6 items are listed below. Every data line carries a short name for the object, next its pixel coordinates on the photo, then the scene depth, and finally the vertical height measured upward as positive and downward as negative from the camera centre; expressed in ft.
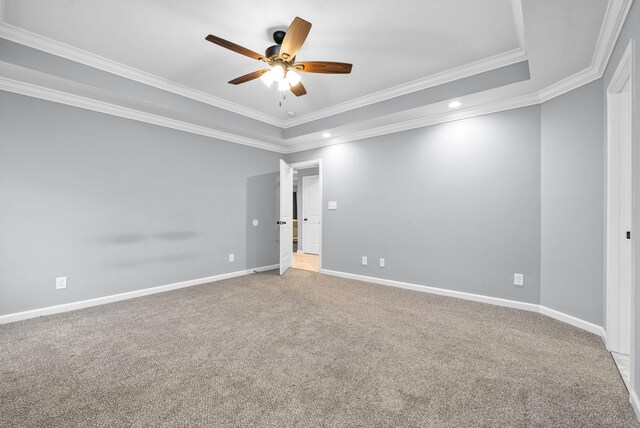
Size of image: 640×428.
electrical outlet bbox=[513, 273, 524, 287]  10.54 -2.47
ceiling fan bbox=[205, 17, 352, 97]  7.06 +4.37
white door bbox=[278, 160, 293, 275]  16.52 -0.09
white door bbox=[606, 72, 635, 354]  7.30 -0.19
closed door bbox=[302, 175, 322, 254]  23.88 +0.12
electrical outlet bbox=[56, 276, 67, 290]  10.17 -2.48
